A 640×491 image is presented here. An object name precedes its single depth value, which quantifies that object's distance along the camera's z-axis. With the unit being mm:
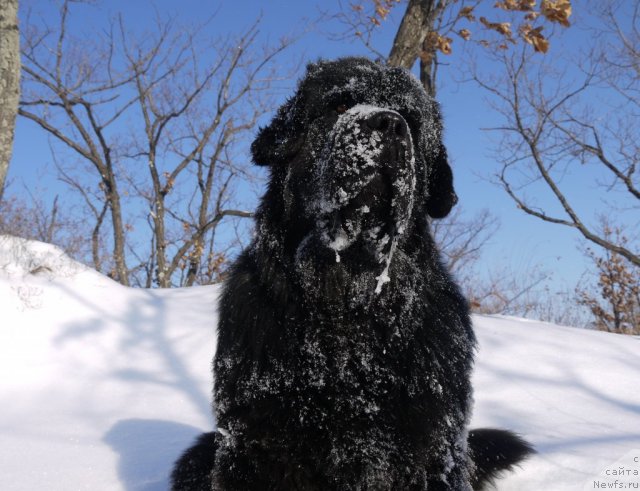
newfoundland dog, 1801
